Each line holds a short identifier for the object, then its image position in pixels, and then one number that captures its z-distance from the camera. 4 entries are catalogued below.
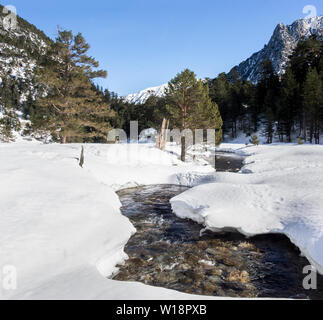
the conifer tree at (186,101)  19.73
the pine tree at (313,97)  33.06
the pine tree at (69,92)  18.44
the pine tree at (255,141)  41.86
